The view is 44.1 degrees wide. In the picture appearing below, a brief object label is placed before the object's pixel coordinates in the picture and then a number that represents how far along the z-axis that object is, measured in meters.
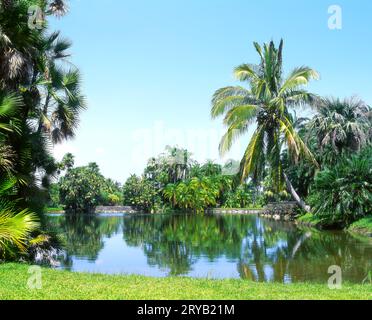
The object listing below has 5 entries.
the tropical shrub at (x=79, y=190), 62.81
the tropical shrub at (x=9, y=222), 9.58
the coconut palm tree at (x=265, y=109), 25.67
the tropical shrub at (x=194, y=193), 60.03
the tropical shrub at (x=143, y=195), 65.31
